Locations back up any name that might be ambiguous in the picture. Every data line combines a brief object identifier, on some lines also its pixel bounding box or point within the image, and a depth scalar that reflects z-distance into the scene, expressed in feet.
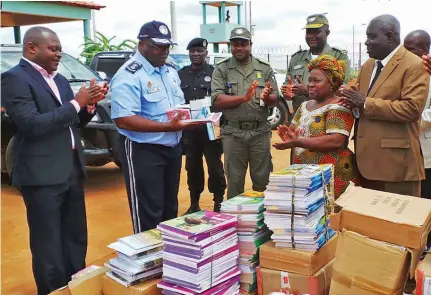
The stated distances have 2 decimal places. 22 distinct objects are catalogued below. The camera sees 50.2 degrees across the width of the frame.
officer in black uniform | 16.78
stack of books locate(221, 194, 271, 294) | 9.34
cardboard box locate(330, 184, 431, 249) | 7.54
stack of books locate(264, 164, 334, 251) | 8.60
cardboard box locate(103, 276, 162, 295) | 8.83
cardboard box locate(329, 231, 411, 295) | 7.48
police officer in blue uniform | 10.75
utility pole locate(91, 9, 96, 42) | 45.39
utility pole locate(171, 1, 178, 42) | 49.49
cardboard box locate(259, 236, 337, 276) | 8.77
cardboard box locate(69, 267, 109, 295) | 9.42
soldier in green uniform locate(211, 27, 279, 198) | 14.47
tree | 51.50
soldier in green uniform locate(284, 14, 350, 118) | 14.33
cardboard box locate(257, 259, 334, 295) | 8.82
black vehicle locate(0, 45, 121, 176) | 19.36
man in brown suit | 9.70
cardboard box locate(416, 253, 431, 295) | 7.07
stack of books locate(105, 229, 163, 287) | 8.95
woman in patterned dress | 10.14
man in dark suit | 9.41
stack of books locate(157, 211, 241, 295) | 8.45
